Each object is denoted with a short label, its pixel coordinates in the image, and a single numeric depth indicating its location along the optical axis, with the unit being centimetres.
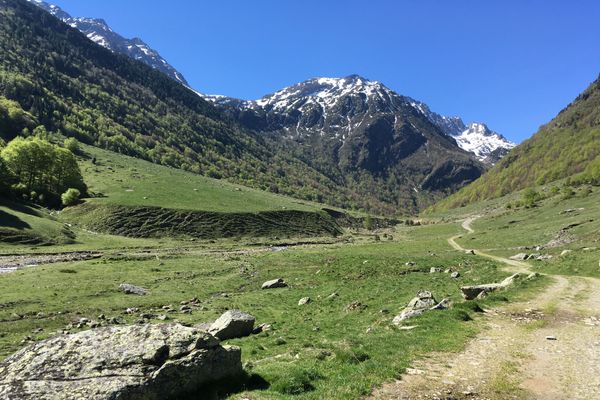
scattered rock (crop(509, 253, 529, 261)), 6019
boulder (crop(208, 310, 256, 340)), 2616
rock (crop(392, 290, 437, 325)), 2502
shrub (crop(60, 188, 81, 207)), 12131
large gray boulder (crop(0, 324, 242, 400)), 1130
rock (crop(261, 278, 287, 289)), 4972
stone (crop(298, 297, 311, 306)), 3897
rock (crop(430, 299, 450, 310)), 2562
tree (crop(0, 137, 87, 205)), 11644
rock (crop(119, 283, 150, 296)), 4431
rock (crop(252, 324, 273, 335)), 2798
